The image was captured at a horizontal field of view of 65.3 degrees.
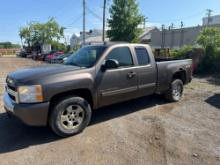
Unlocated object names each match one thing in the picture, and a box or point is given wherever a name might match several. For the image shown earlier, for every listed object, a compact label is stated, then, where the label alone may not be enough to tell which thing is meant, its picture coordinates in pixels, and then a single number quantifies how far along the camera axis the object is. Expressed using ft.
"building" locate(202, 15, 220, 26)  125.80
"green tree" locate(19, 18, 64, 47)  131.13
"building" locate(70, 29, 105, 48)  186.63
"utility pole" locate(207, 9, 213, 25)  154.55
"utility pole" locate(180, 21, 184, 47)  93.99
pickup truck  10.27
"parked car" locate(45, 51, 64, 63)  75.43
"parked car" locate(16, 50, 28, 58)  128.78
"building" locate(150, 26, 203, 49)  90.02
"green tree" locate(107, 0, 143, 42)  60.80
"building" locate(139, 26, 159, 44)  124.56
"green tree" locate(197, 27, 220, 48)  33.32
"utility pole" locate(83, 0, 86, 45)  83.59
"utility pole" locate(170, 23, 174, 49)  98.69
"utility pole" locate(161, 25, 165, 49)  101.98
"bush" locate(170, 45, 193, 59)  35.83
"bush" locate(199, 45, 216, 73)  32.93
